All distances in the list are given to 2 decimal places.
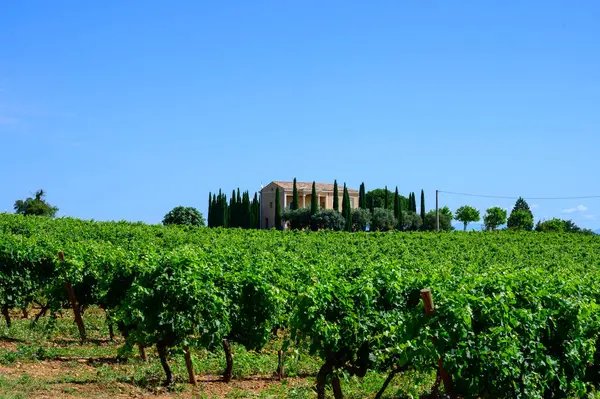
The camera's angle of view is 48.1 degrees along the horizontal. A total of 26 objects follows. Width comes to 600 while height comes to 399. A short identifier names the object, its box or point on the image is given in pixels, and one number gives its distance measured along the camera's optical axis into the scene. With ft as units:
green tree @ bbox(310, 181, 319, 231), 272.31
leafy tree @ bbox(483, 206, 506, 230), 372.38
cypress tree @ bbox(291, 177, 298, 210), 293.23
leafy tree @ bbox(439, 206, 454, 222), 375.25
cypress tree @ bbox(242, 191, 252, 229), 283.38
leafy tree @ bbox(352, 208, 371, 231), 280.31
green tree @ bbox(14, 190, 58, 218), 253.03
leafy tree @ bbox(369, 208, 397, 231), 282.15
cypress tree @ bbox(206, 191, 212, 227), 304.87
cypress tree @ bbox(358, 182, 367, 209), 299.79
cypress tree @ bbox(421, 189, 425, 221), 301.22
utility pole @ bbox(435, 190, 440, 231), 215.55
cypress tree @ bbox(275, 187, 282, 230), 285.64
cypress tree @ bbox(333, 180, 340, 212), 282.07
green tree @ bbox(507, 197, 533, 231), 354.95
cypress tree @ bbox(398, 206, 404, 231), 287.69
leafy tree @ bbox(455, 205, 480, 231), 362.72
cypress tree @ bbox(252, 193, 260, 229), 285.82
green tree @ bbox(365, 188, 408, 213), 354.74
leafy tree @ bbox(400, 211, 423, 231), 294.46
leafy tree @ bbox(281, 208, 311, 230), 277.85
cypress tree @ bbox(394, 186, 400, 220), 288.53
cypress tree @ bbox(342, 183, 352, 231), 274.24
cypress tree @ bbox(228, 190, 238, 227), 294.46
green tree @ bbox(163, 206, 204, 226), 261.65
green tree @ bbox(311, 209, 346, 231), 265.54
